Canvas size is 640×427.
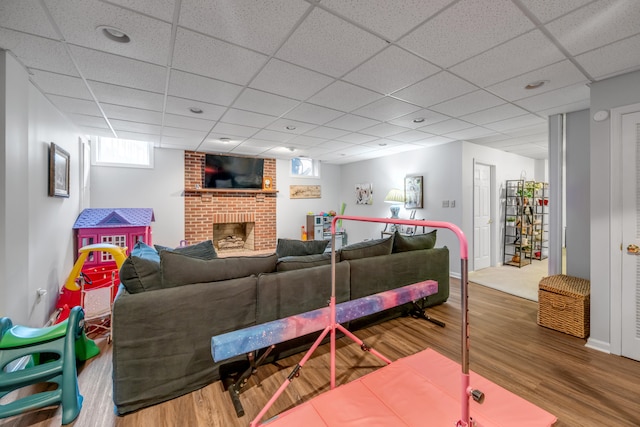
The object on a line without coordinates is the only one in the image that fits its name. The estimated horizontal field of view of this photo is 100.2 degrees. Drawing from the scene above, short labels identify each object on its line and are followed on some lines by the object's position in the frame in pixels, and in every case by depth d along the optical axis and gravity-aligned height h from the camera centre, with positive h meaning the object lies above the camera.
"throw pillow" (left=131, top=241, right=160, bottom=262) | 2.39 -0.36
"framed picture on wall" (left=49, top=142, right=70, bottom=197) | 2.85 +0.48
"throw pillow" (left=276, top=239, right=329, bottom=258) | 2.77 -0.36
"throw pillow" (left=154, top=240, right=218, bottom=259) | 2.61 -0.37
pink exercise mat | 1.50 -1.17
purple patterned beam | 1.67 -0.80
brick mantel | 5.67 +0.14
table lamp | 5.52 +0.32
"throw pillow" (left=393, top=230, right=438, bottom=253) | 3.18 -0.35
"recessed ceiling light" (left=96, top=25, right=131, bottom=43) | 1.71 +1.19
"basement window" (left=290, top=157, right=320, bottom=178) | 6.92 +1.23
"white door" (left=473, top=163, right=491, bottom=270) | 4.96 -0.05
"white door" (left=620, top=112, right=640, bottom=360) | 2.20 -0.19
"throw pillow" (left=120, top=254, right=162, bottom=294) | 1.76 -0.42
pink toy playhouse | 3.82 -0.24
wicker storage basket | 2.57 -0.92
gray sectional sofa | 1.67 -0.68
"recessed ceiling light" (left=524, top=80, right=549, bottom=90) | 2.45 +1.21
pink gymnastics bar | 1.11 -0.49
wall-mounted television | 5.81 +0.94
